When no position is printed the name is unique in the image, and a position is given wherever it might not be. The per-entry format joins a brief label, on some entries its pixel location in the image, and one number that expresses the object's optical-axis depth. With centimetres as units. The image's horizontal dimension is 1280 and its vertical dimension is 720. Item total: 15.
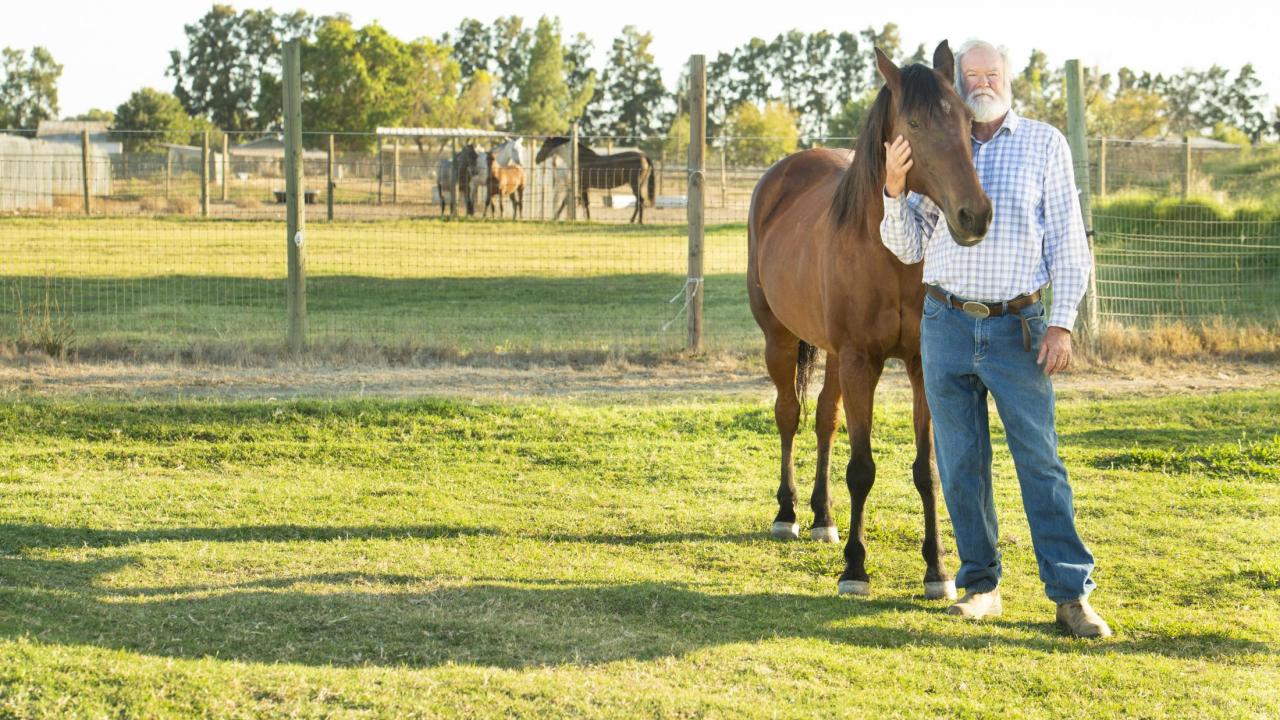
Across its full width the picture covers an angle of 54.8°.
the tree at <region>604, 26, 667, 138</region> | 9462
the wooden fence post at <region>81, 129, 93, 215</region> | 1903
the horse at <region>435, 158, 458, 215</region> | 3103
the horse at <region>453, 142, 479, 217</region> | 3019
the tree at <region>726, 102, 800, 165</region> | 6169
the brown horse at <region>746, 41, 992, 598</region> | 434
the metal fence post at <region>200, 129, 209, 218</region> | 2319
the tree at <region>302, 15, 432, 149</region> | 6097
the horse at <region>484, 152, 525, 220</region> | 3023
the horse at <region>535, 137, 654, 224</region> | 3070
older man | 443
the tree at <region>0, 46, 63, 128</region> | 9838
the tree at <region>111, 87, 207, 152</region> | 7738
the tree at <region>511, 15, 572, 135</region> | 7244
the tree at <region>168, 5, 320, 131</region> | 9612
